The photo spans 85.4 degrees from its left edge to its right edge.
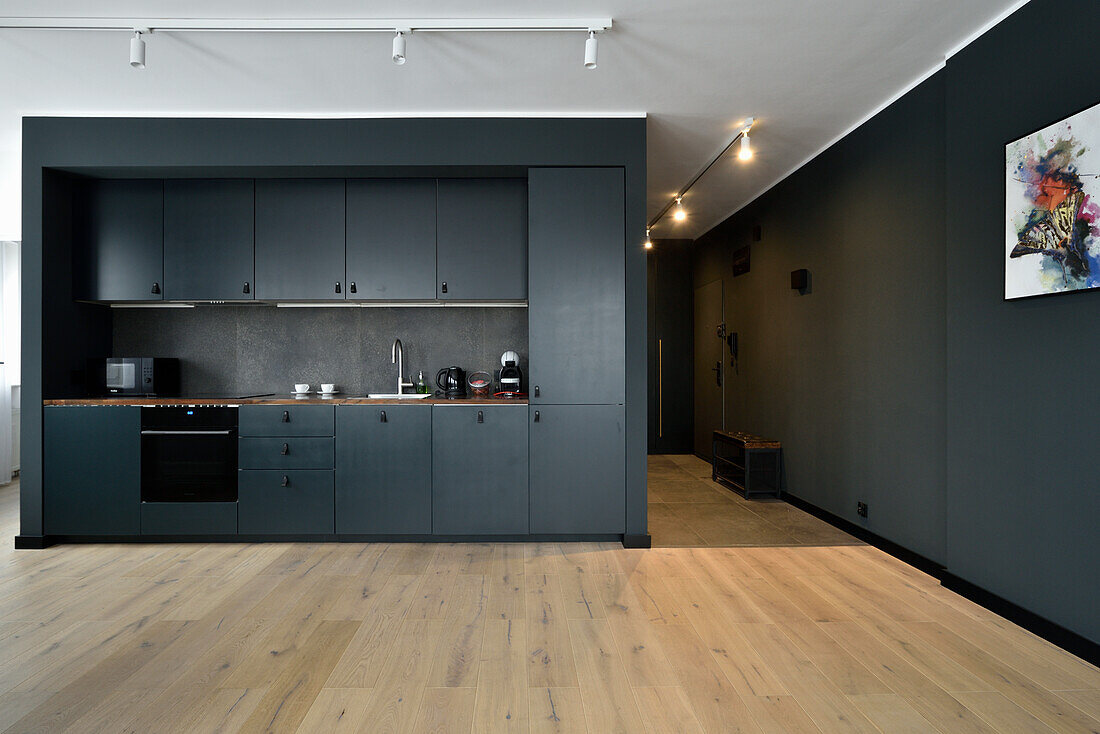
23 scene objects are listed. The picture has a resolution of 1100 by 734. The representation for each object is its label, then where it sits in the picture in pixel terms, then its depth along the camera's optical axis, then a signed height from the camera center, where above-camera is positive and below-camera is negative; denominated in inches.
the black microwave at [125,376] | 162.9 -3.1
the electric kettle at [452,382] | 167.4 -5.2
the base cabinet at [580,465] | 151.9 -26.0
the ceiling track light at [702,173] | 158.9 +63.7
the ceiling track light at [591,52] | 109.6 +57.4
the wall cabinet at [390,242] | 161.2 +33.0
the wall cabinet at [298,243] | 160.9 +32.7
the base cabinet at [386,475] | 153.3 -28.5
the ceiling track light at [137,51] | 110.9 +58.4
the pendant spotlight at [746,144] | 157.8 +58.3
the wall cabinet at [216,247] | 160.9 +31.8
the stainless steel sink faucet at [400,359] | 177.2 +1.4
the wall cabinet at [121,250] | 161.3 +31.0
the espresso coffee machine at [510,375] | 166.9 -3.3
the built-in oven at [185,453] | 153.2 -22.8
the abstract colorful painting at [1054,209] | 91.0 +24.9
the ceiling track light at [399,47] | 109.6 +58.5
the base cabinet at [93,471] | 151.6 -27.2
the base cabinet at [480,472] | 152.7 -27.8
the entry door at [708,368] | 267.6 -2.5
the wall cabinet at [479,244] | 161.0 +32.3
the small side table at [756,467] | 205.3 -36.5
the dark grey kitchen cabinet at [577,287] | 152.3 +19.5
